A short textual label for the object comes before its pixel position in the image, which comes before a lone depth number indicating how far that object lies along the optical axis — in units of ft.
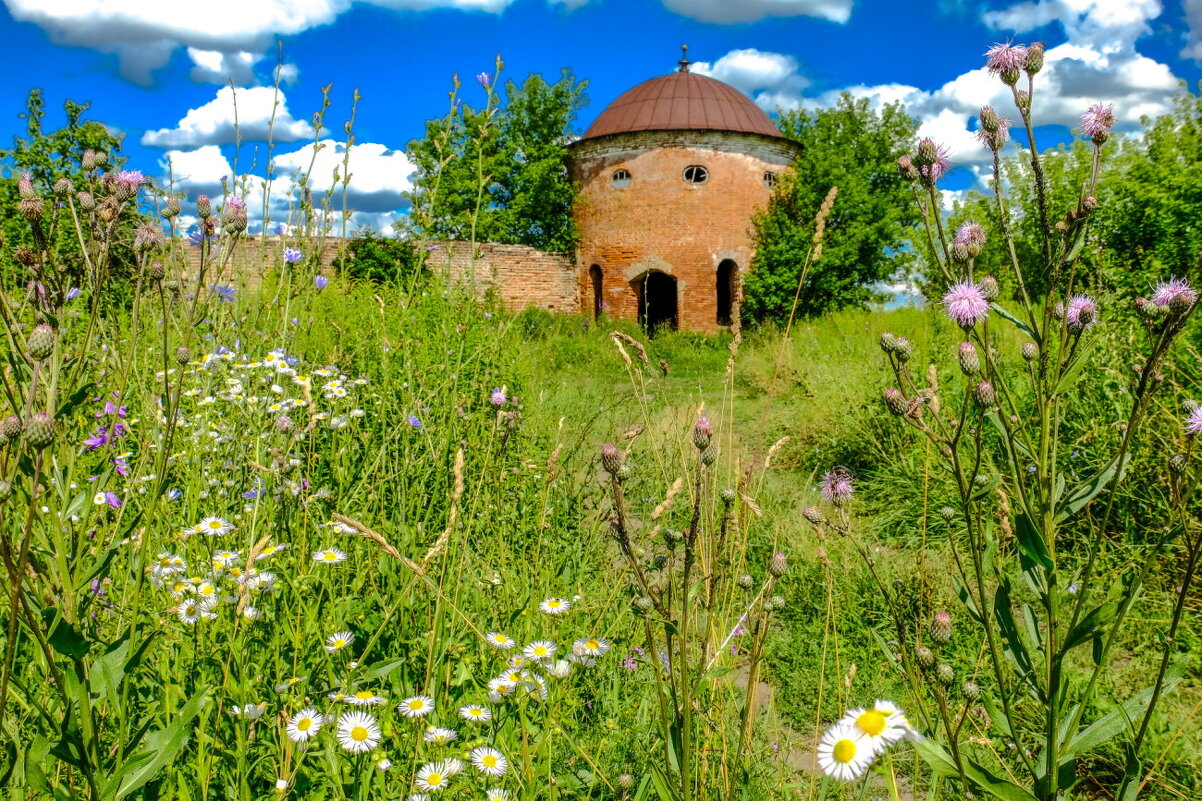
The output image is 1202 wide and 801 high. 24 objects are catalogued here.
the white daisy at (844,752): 2.29
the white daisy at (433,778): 3.96
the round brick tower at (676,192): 59.36
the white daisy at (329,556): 5.21
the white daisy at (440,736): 4.23
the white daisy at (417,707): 4.19
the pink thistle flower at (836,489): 5.49
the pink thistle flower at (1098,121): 5.50
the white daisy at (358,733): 3.92
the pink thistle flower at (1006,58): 5.27
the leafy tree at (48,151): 26.71
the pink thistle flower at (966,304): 4.41
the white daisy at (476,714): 4.67
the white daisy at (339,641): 5.07
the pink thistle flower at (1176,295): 4.29
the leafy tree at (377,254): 49.96
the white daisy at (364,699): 4.21
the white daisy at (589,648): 5.27
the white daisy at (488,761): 4.19
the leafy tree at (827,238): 59.00
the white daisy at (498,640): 4.88
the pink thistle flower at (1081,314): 4.84
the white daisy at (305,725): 4.00
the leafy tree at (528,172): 65.05
